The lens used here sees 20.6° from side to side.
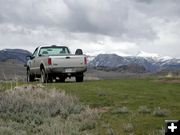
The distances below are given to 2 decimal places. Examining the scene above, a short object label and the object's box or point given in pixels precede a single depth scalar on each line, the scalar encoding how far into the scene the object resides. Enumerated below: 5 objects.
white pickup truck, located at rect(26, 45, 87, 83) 23.03
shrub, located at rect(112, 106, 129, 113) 13.12
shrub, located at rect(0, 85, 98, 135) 10.79
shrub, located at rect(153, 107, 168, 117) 12.52
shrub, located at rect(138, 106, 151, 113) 13.09
